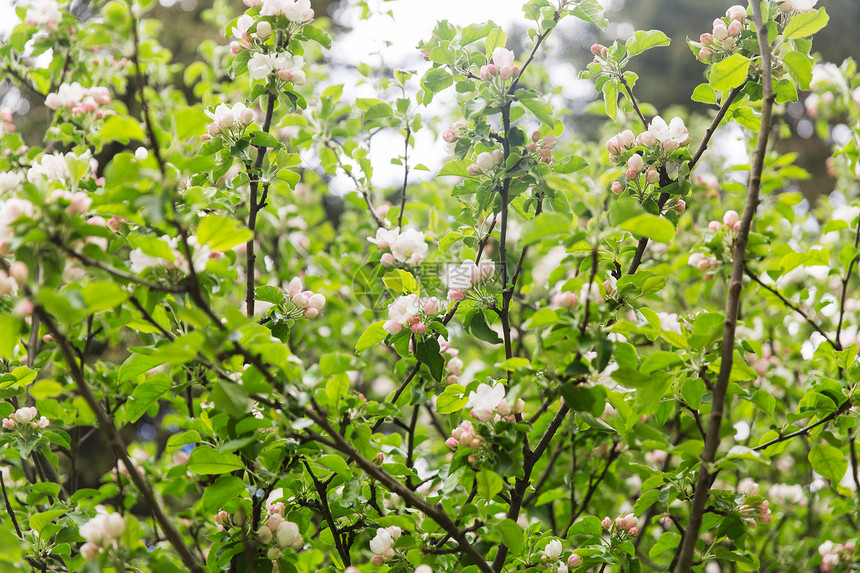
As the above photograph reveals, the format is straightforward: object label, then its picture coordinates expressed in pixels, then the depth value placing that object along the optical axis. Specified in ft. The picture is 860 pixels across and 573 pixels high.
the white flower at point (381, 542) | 4.99
